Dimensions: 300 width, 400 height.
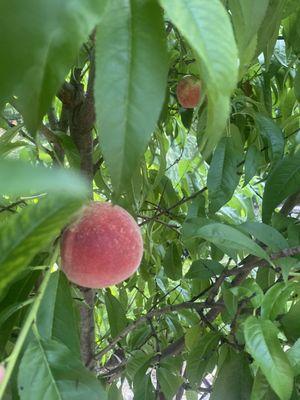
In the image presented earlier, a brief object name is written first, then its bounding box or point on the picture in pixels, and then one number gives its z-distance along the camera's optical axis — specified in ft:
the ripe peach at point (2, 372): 1.22
